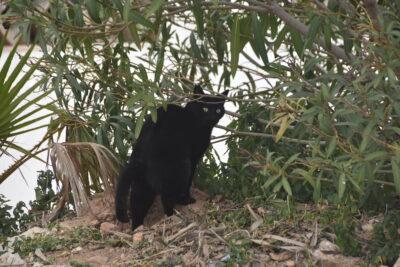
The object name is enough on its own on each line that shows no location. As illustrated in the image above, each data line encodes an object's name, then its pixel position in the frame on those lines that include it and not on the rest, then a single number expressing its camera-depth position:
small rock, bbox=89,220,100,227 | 12.47
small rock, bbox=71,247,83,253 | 11.53
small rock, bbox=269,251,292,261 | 10.19
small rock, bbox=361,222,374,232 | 10.60
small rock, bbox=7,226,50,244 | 12.28
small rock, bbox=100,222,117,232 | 12.18
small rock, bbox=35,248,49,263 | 11.18
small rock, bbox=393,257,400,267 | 9.43
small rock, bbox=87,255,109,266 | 10.94
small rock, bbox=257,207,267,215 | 11.43
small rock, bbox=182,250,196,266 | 10.34
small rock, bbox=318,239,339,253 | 10.15
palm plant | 12.86
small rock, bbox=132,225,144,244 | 11.43
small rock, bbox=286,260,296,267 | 10.03
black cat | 12.07
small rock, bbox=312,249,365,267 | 9.84
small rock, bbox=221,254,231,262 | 10.12
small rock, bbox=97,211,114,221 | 12.68
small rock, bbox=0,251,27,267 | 11.16
